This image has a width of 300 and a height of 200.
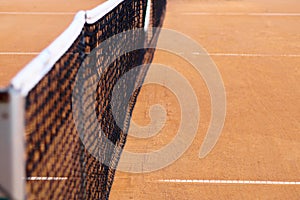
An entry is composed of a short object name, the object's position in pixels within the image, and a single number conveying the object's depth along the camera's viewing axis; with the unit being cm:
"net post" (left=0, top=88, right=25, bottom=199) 422
